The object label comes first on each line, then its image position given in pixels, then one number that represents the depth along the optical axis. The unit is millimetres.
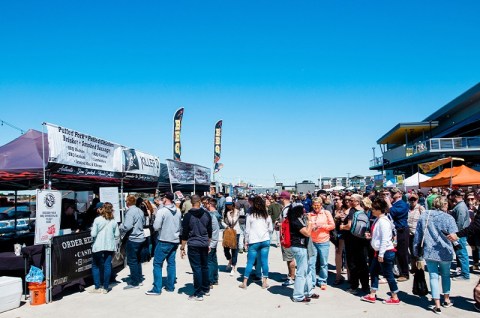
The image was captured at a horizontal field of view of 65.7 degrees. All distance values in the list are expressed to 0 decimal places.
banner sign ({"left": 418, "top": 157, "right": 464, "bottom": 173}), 16622
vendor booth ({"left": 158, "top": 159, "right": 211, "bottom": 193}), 15117
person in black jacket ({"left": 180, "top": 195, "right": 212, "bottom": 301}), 6582
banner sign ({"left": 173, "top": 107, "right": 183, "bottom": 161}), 23188
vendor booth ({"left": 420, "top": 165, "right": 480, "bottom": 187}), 15852
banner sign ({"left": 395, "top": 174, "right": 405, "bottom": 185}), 22758
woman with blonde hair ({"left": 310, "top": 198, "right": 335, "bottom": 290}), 6984
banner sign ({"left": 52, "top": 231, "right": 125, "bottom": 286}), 6848
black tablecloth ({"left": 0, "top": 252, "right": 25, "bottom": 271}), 6973
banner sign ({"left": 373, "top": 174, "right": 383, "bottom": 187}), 44269
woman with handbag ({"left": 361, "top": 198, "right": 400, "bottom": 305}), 5961
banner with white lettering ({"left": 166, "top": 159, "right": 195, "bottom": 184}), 14922
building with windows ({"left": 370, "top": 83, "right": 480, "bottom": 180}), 29844
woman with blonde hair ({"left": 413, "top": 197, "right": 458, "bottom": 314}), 5625
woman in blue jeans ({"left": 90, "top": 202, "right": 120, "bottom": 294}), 7035
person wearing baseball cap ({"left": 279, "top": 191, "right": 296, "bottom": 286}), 7477
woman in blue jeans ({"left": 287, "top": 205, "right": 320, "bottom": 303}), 6211
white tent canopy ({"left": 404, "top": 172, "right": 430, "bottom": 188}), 19847
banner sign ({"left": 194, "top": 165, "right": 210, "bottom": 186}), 18206
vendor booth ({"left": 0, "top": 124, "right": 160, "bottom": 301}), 6738
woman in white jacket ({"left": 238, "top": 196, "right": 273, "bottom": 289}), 7219
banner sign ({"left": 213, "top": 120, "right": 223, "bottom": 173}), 28669
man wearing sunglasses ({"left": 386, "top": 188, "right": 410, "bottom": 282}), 7621
